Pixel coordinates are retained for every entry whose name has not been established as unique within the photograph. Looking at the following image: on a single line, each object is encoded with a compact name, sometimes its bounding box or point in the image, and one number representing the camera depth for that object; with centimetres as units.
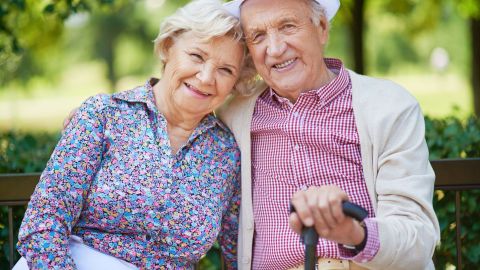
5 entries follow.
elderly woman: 271
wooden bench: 329
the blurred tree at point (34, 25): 484
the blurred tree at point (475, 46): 928
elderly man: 276
